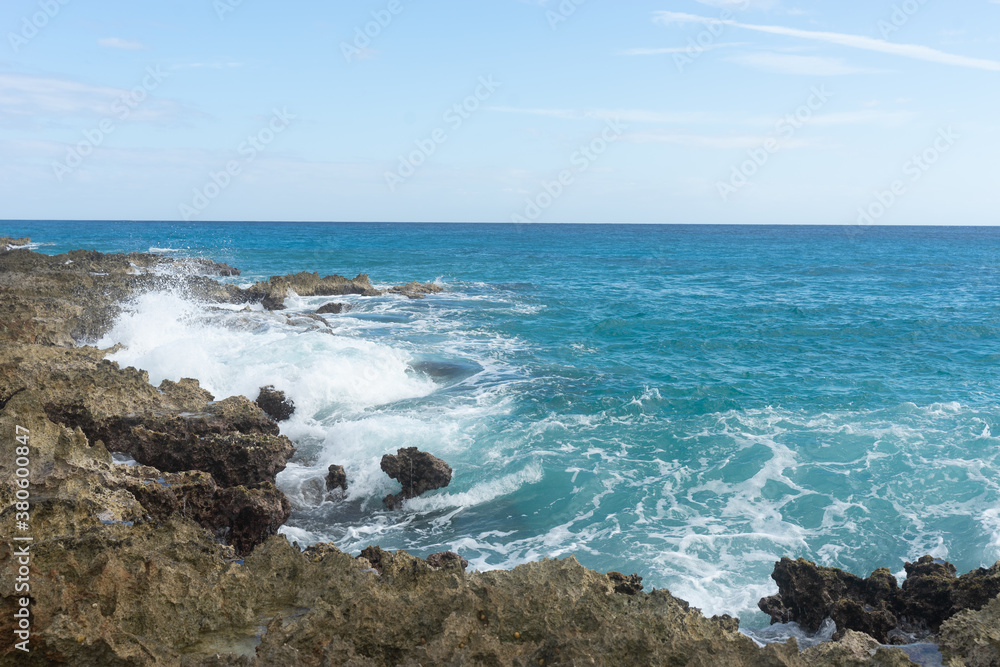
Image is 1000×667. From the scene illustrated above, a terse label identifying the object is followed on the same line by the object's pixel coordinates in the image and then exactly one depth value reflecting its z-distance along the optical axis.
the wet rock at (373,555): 7.97
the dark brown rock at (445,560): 8.39
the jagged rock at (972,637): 5.62
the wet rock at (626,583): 7.75
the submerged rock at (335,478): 12.66
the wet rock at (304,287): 32.72
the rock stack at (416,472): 12.49
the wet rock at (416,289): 38.66
